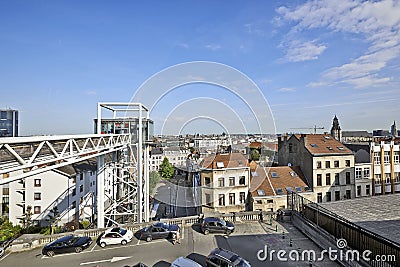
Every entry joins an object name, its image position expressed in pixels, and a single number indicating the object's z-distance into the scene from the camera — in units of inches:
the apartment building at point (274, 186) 856.3
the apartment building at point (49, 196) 868.6
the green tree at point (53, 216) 782.8
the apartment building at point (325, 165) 945.5
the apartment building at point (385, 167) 1053.8
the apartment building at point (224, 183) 834.2
